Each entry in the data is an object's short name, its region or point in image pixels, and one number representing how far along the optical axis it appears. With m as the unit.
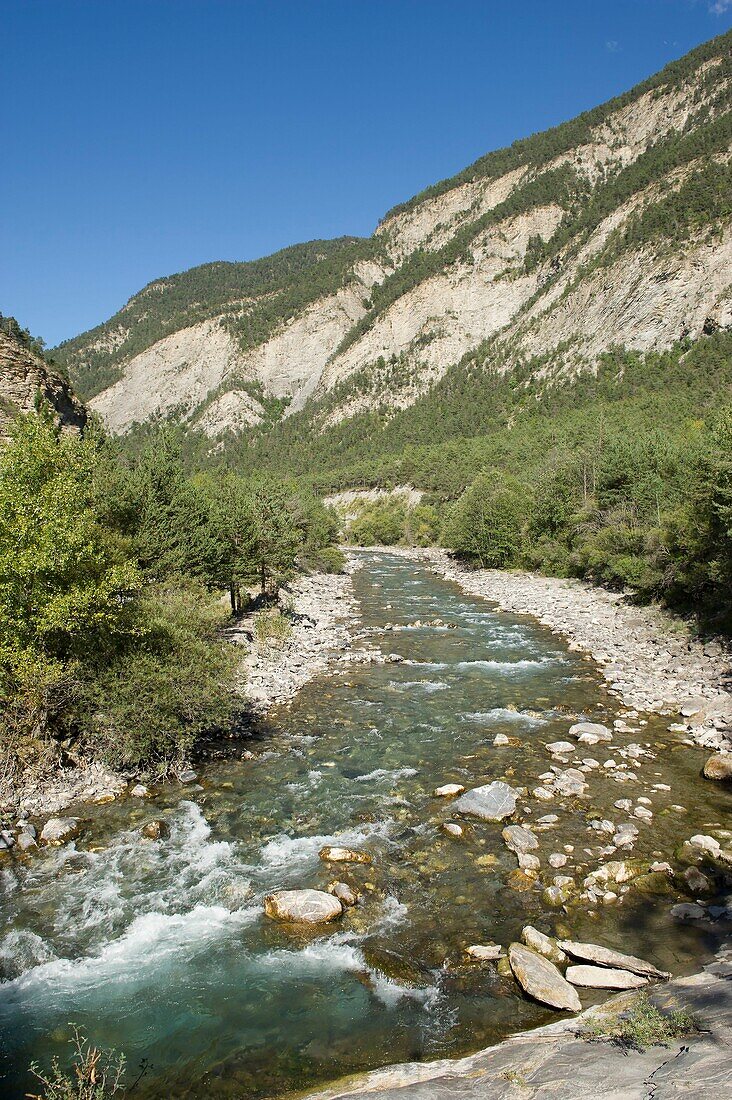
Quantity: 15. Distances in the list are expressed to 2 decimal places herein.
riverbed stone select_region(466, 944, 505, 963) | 7.36
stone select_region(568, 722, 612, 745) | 13.96
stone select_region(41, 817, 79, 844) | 10.02
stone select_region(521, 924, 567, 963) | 7.25
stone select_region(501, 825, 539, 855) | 9.65
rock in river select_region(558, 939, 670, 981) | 6.69
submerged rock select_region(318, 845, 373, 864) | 9.59
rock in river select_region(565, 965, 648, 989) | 6.57
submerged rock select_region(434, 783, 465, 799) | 11.65
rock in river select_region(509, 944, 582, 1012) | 6.39
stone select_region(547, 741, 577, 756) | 13.35
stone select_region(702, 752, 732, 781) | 11.61
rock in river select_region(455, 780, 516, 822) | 10.80
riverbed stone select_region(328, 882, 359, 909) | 8.56
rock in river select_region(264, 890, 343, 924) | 8.25
